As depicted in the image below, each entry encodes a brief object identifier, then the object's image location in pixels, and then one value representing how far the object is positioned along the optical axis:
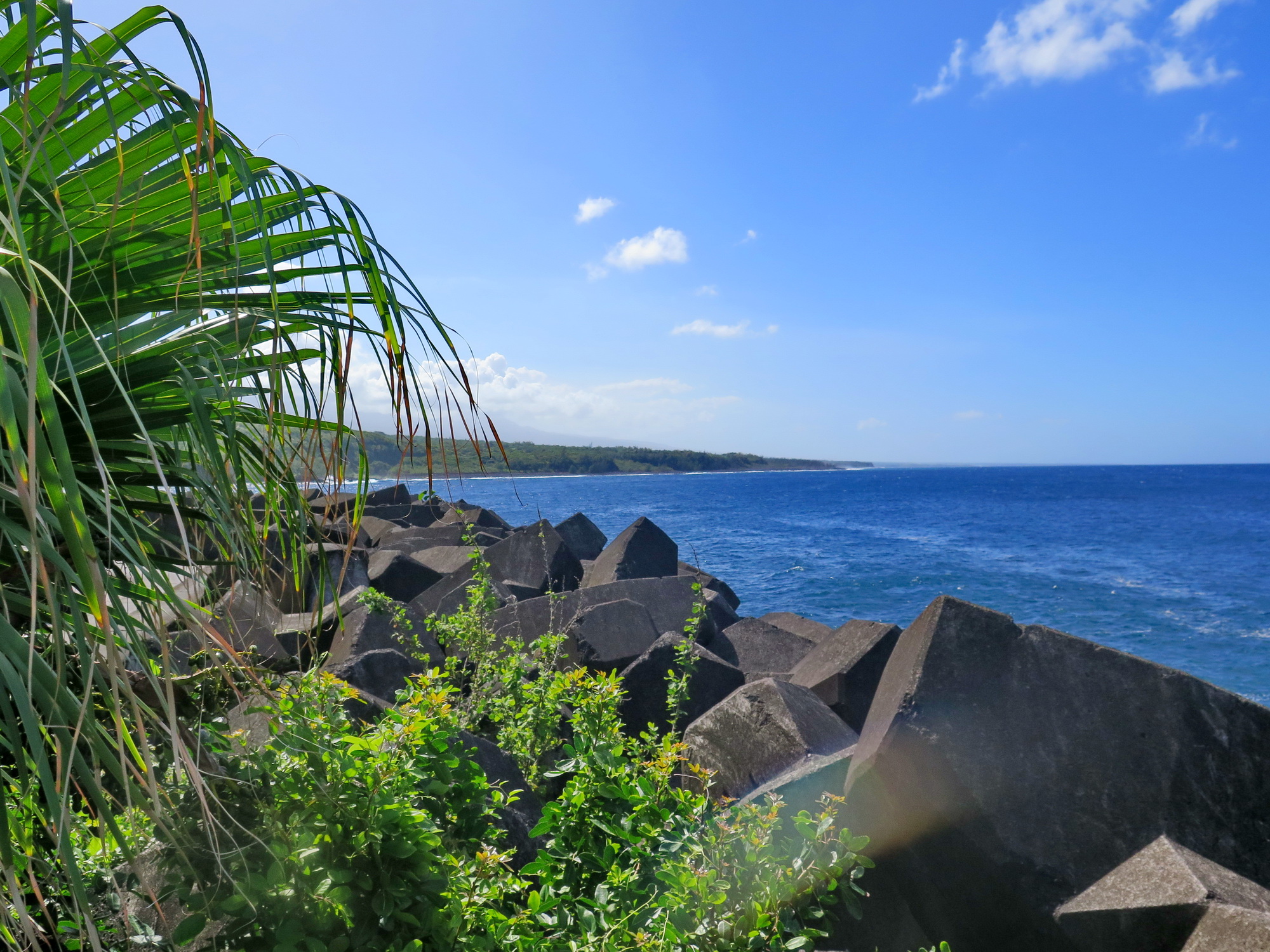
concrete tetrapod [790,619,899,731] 5.89
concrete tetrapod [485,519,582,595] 9.63
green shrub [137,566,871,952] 1.63
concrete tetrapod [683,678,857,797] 4.00
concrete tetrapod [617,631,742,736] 5.34
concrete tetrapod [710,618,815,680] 8.15
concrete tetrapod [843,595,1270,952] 2.84
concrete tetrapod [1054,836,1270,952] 2.30
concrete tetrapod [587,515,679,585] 9.98
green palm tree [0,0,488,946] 1.04
